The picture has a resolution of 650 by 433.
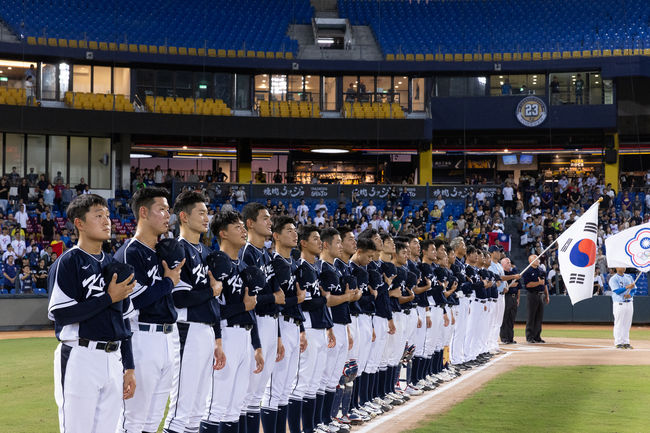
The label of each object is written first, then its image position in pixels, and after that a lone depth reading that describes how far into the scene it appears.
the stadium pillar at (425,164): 44.19
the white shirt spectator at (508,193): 37.66
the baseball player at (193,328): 7.19
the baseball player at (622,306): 21.25
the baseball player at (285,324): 8.97
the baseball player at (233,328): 7.69
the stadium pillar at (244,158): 43.38
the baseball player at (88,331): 6.01
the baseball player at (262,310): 8.41
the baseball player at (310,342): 9.37
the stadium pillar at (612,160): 44.34
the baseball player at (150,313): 6.63
